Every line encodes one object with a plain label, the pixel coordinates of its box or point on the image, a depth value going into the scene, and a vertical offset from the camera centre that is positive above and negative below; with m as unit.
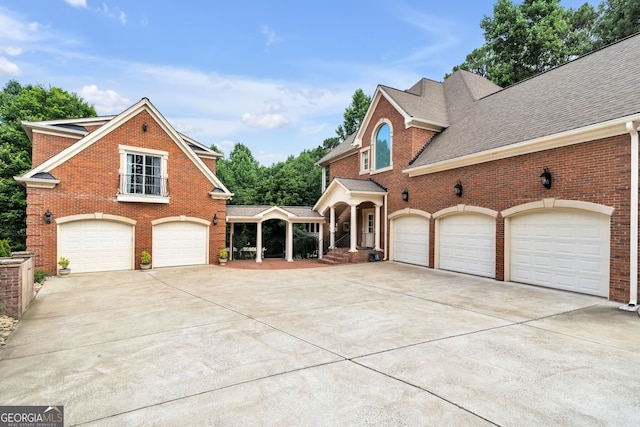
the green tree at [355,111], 33.76 +11.20
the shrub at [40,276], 10.25 -2.03
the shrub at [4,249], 10.06 -1.14
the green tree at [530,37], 21.28 +12.47
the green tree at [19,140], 19.72 +4.91
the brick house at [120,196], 11.50 +0.76
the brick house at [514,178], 7.72 +1.32
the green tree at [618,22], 17.42 +11.34
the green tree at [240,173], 28.47 +5.74
